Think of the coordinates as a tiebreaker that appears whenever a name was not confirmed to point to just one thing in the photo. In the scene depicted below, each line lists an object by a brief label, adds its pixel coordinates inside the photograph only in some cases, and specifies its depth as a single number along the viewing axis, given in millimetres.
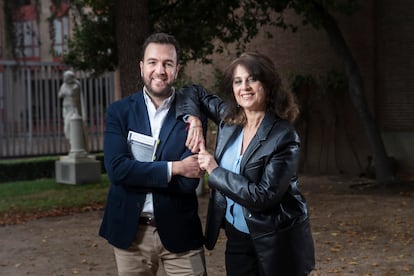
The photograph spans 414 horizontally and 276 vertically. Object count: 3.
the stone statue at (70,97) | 16328
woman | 2787
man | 3070
